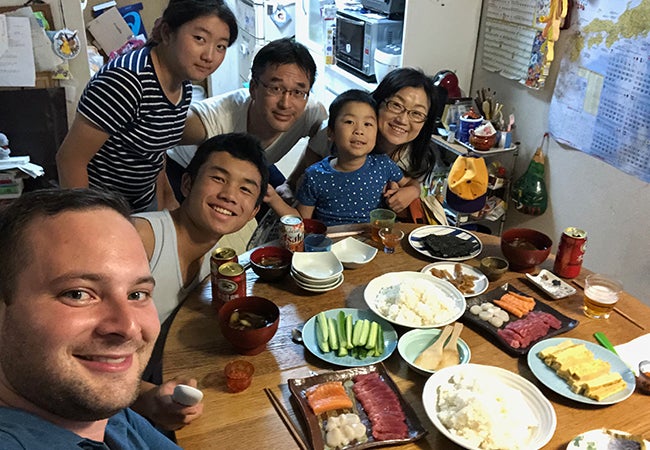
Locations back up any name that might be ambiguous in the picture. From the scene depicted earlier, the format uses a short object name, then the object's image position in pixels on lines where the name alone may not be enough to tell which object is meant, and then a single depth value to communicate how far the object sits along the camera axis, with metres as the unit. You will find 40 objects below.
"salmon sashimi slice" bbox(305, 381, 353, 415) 1.17
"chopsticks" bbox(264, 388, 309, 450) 1.11
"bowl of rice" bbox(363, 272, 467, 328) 1.47
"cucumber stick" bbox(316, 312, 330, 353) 1.36
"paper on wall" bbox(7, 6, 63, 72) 2.66
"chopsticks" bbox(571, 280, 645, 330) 1.52
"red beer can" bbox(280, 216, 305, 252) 1.74
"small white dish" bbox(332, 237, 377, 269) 1.75
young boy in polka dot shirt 2.12
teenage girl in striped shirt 1.88
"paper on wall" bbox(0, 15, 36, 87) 2.65
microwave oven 3.55
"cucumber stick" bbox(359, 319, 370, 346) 1.37
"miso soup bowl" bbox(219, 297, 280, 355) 1.30
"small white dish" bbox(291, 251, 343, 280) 1.66
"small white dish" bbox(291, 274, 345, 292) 1.60
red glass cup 1.23
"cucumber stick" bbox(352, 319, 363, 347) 1.37
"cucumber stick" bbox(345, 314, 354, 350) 1.37
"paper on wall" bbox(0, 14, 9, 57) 2.62
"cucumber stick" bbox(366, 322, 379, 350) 1.37
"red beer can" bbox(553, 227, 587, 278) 1.69
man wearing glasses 2.16
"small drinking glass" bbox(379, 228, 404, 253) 1.85
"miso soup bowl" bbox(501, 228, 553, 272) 1.73
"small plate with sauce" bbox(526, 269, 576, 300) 1.63
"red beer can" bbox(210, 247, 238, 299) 1.50
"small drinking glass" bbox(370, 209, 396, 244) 1.90
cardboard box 4.46
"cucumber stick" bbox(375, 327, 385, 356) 1.36
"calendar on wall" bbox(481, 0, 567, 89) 2.91
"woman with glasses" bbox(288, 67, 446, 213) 2.21
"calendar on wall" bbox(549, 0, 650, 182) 2.55
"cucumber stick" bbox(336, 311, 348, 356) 1.35
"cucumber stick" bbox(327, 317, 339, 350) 1.36
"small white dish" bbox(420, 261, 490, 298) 1.66
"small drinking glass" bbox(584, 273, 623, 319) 1.53
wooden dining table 1.14
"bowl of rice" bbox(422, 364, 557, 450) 1.10
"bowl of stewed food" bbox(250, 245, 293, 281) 1.63
